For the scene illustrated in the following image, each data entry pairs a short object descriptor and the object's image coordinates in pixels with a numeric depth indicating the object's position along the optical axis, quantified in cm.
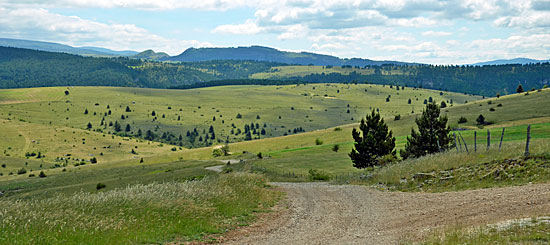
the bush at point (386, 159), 4485
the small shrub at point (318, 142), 8981
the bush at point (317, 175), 4369
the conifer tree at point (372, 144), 4834
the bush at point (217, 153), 9692
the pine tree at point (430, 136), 4597
